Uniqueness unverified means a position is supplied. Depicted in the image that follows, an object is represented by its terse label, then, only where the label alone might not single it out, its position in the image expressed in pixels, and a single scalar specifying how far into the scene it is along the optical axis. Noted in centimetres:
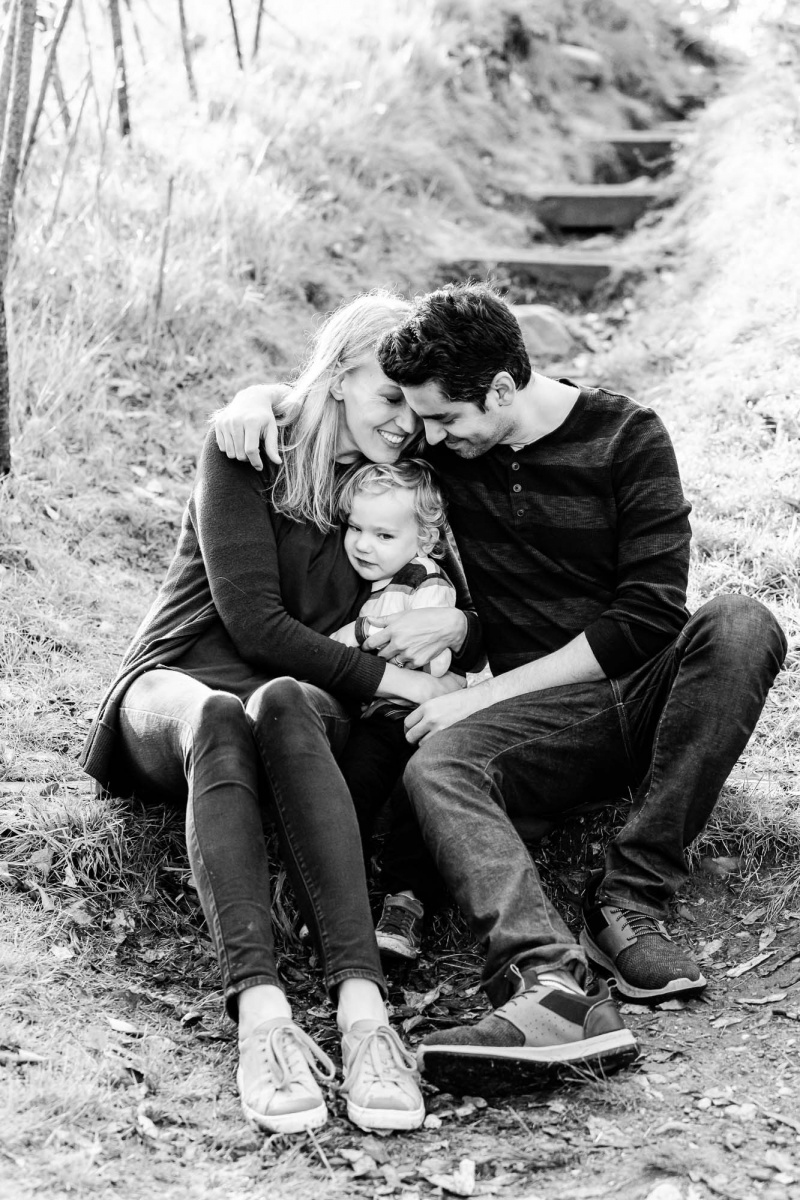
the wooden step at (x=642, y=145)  1007
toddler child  322
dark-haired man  288
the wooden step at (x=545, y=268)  786
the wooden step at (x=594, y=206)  893
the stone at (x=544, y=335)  711
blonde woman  251
